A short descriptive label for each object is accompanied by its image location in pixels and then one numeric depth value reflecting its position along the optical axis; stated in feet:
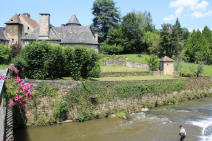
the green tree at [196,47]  184.55
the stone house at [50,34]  123.95
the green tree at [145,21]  201.57
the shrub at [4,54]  98.37
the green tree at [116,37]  182.50
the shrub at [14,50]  107.50
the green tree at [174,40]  153.76
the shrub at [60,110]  56.54
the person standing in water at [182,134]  48.37
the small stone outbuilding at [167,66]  119.85
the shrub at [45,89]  55.20
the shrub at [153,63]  121.90
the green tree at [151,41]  177.06
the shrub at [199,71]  116.67
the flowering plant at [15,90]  33.63
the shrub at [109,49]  177.99
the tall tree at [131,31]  186.70
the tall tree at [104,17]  193.75
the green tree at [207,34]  199.46
